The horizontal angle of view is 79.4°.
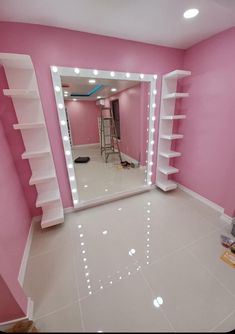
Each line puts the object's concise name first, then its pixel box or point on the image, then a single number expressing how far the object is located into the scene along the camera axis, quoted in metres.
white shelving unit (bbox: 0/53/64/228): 1.38
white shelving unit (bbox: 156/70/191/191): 2.11
